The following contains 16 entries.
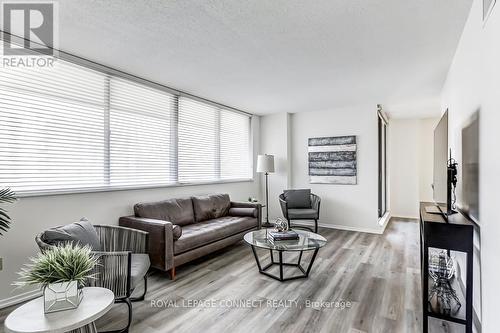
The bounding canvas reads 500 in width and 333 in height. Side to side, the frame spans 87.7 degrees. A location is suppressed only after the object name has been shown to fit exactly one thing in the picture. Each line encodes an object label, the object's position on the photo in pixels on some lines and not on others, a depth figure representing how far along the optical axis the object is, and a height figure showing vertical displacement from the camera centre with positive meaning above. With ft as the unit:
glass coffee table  8.96 -2.75
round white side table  4.33 -2.65
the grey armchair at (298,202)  16.12 -2.32
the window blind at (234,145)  17.15 +1.52
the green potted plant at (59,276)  4.69 -1.98
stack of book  9.56 -2.56
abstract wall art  17.12 +0.45
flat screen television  7.53 +0.10
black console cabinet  6.10 -1.88
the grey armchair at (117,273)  6.52 -2.75
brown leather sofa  9.37 -2.68
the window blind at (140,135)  11.00 +1.49
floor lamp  17.88 +0.20
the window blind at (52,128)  8.09 +1.37
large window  8.27 +1.41
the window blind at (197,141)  14.08 +1.50
